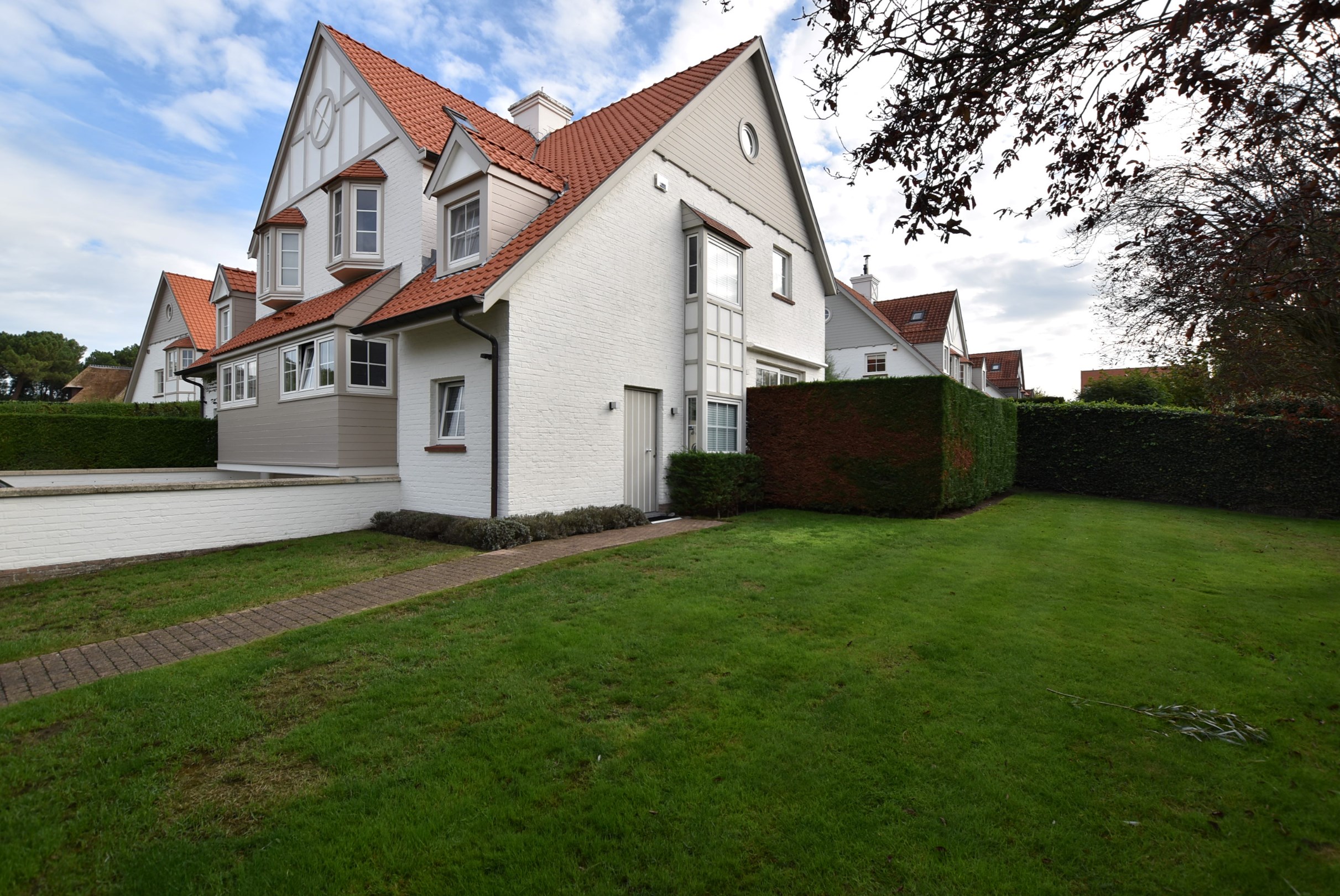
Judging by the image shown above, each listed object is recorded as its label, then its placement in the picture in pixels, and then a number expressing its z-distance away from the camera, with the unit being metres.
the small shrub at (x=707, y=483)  11.93
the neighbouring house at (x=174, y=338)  28.73
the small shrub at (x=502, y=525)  9.23
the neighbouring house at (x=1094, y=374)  34.17
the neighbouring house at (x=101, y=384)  41.28
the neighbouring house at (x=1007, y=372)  48.22
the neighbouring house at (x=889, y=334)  30.36
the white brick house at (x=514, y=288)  10.34
